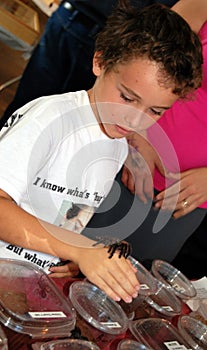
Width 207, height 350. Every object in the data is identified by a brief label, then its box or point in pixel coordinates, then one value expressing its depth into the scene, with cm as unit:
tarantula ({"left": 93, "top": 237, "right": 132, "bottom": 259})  139
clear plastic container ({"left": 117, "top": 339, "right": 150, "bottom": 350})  132
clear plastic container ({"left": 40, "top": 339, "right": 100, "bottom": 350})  122
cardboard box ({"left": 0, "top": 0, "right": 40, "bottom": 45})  296
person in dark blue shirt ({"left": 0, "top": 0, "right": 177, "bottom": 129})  214
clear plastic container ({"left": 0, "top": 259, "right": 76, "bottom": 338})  123
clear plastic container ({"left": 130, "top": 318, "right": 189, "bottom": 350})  137
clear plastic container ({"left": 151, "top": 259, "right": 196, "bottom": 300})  159
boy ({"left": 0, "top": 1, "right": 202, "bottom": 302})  140
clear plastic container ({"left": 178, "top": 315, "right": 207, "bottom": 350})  145
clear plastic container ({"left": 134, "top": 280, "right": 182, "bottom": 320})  146
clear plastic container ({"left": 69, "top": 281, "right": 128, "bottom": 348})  132
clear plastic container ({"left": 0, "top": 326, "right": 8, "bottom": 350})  117
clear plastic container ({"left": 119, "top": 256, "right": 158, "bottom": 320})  142
